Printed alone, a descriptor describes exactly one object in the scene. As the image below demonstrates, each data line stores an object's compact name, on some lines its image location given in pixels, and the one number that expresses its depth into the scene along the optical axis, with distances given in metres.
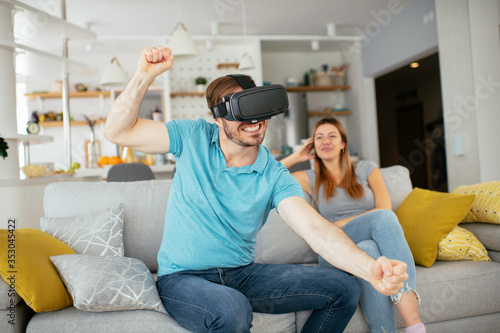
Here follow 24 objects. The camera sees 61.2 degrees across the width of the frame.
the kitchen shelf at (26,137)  2.93
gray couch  1.38
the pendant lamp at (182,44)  3.90
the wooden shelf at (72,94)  6.00
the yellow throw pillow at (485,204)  1.92
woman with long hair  1.63
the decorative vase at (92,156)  5.02
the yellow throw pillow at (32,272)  1.36
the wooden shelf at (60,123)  6.01
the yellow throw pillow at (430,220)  1.86
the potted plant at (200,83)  6.20
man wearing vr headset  1.29
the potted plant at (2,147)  1.72
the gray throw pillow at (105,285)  1.36
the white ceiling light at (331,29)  5.93
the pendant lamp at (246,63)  5.12
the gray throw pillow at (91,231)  1.71
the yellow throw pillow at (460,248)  1.90
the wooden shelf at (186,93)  6.16
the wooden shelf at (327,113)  6.73
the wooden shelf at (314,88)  6.63
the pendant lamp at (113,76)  4.66
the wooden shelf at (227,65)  6.34
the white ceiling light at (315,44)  6.27
